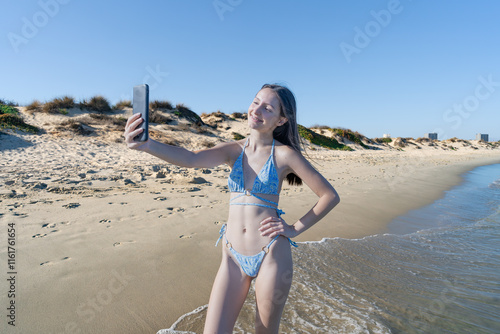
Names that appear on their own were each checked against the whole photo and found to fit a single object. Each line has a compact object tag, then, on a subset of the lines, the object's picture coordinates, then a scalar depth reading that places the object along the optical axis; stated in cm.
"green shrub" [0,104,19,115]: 1483
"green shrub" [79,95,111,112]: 1795
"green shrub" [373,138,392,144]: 3739
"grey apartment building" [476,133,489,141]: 7348
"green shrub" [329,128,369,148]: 3004
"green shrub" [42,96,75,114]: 1630
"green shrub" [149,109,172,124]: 1844
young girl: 206
